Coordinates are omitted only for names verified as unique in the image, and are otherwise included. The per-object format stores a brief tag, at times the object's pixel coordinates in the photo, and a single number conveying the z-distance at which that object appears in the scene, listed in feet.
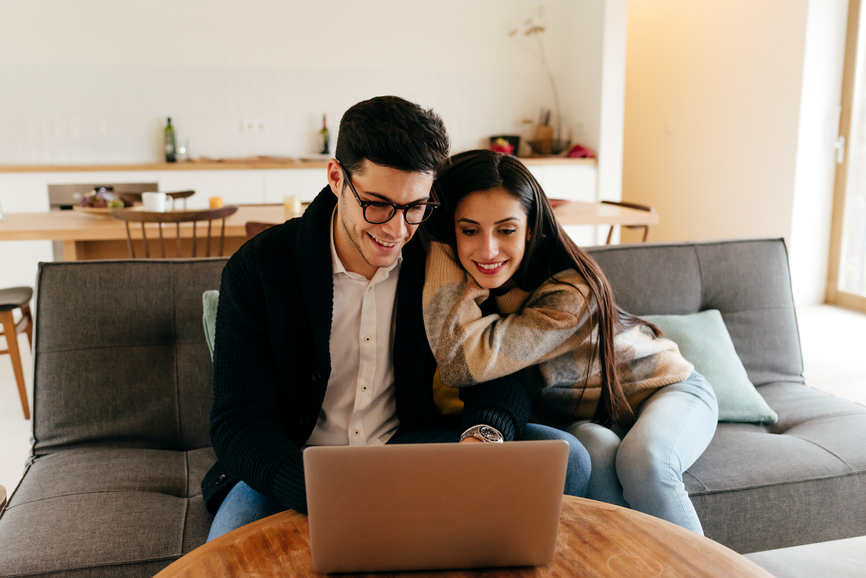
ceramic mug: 8.93
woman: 4.46
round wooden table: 2.79
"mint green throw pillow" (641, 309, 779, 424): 5.75
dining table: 8.40
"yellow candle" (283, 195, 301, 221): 9.38
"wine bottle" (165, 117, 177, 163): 15.37
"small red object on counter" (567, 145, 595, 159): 16.11
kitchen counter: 13.65
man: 3.81
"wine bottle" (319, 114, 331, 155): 16.38
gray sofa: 4.13
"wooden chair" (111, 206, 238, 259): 8.09
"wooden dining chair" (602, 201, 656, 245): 10.90
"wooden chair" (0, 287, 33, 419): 8.80
